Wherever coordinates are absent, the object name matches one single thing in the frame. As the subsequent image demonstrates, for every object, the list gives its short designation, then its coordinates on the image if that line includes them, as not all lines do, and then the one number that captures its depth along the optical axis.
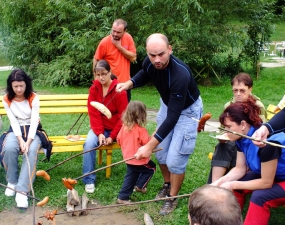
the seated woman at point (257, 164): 3.15
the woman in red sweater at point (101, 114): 4.81
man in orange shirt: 6.08
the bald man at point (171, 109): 3.64
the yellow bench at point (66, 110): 4.98
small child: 4.39
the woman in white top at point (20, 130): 4.55
